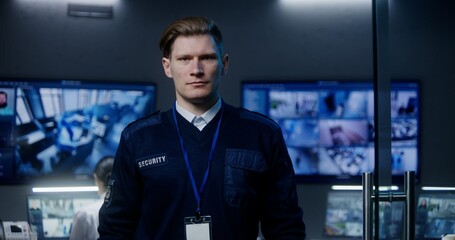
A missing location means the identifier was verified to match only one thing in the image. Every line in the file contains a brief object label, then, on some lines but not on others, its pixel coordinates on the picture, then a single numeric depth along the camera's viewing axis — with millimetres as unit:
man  1739
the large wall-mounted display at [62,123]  5098
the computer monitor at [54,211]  4605
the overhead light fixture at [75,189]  4660
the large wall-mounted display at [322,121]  5242
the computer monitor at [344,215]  4961
